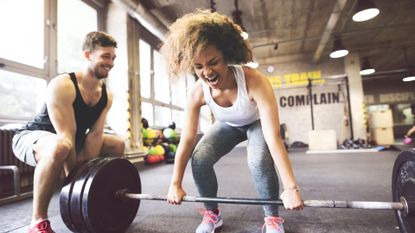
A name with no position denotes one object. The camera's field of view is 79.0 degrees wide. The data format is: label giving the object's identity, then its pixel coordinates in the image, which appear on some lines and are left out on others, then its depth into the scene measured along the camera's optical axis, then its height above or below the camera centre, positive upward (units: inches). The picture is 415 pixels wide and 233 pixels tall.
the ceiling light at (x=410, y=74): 317.7 +60.6
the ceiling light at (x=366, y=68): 283.1 +61.9
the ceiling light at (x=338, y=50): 216.3 +64.3
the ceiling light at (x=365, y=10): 135.9 +61.2
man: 49.5 +2.0
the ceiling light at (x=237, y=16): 178.0 +81.1
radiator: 91.7 -9.2
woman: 42.3 +3.9
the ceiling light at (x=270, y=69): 353.4 +81.2
